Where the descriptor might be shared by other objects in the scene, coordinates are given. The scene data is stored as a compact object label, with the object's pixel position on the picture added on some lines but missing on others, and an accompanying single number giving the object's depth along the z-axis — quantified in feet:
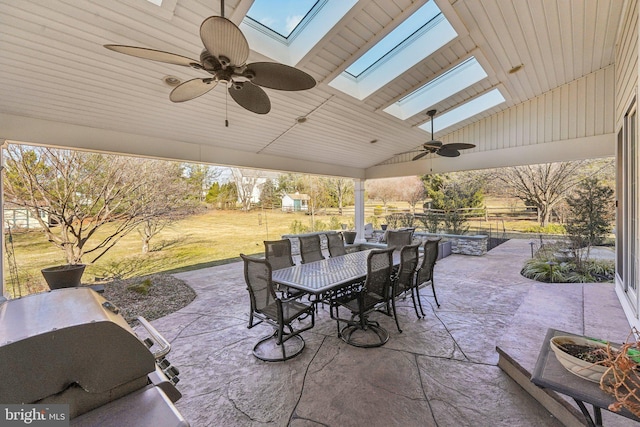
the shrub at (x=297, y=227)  29.77
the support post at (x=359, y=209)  29.84
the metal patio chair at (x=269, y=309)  8.60
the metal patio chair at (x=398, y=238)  15.42
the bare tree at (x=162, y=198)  19.02
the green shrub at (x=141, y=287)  15.02
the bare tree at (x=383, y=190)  39.80
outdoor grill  2.56
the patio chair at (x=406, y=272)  10.64
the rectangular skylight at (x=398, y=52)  11.43
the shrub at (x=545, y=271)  16.25
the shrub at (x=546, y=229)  27.68
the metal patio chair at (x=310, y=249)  13.70
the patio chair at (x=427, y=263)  12.09
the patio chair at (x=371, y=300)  9.54
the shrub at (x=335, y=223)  33.25
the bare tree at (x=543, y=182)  28.94
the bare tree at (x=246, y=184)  27.45
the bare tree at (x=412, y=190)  34.27
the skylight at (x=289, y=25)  9.52
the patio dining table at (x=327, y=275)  9.15
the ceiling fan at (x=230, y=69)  5.65
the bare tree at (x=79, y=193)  14.65
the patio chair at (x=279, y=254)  11.80
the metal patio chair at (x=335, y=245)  15.19
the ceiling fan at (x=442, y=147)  15.85
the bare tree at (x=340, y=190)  34.94
